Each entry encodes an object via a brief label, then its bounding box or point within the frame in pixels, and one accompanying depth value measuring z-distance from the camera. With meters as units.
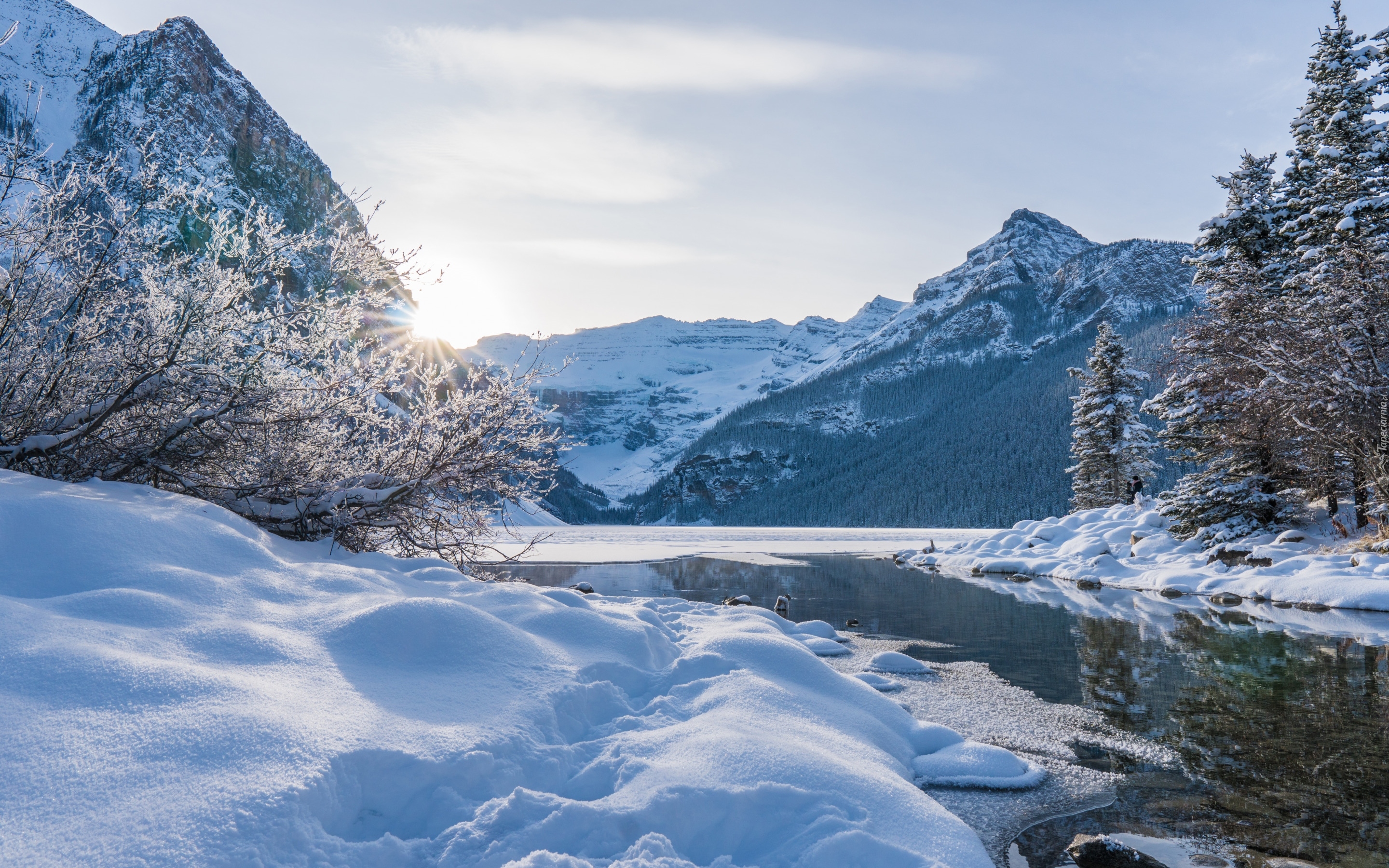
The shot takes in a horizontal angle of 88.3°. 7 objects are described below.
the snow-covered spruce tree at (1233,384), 21.97
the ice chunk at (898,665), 11.02
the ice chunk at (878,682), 9.77
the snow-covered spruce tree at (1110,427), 35.44
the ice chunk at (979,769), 6.33
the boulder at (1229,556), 21.72
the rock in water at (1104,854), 4.77
